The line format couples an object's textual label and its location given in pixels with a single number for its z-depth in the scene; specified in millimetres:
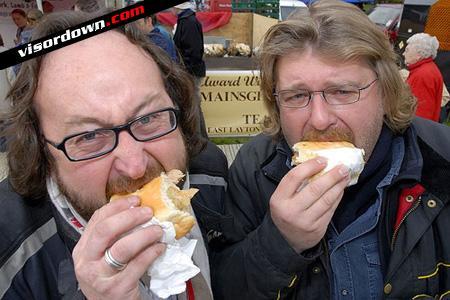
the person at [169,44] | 5877
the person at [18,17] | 6887
